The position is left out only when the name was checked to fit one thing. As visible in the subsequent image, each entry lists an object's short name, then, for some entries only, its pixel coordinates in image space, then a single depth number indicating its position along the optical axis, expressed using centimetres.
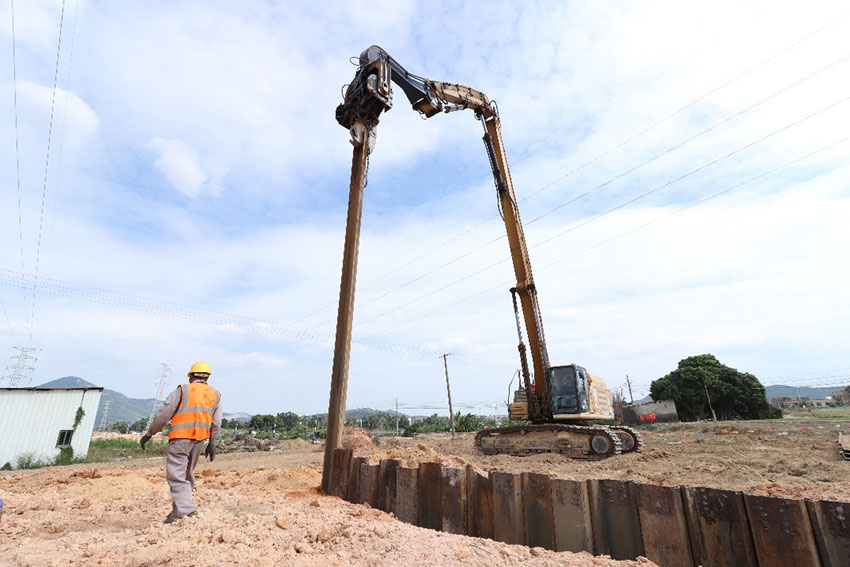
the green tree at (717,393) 3875
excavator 1220
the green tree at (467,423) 3562
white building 1677
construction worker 443
